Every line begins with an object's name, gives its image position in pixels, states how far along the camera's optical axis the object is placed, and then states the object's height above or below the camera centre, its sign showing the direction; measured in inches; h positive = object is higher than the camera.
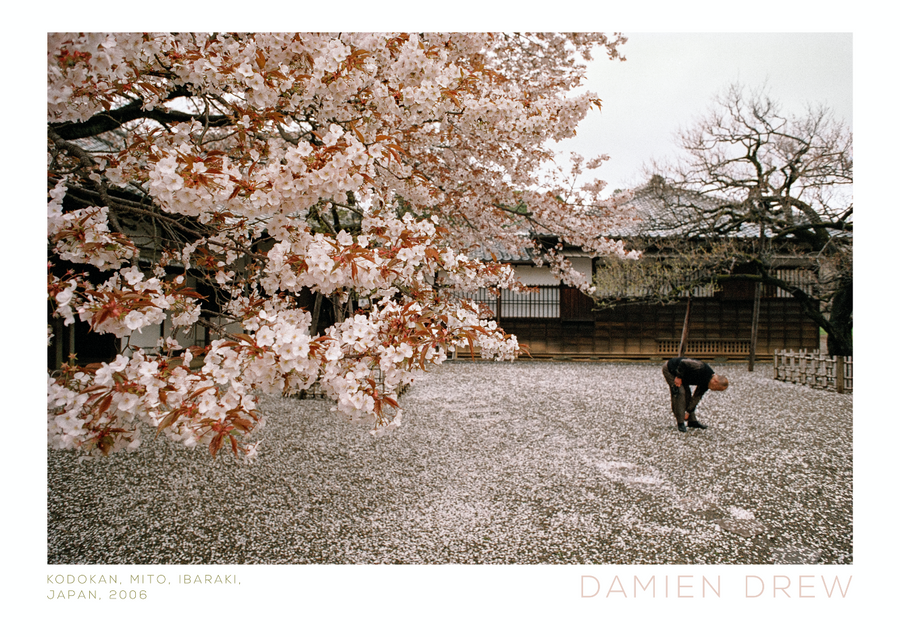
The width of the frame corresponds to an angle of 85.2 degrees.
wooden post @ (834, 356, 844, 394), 248.5 -29.6
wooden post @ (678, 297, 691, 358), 373.5 -12.9
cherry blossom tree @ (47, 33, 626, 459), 55.9 +13.9
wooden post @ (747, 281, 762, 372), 349.1 -8.7
